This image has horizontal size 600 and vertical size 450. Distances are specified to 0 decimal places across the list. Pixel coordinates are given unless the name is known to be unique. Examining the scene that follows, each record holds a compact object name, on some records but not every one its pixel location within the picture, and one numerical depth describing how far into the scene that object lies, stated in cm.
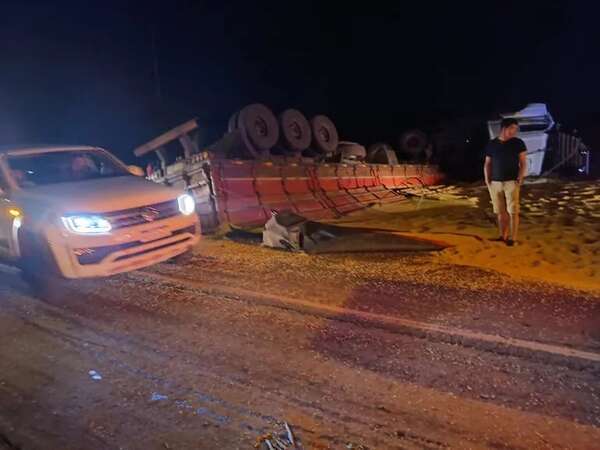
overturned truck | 914
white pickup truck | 516
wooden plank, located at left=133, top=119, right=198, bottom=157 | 1049
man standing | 668
